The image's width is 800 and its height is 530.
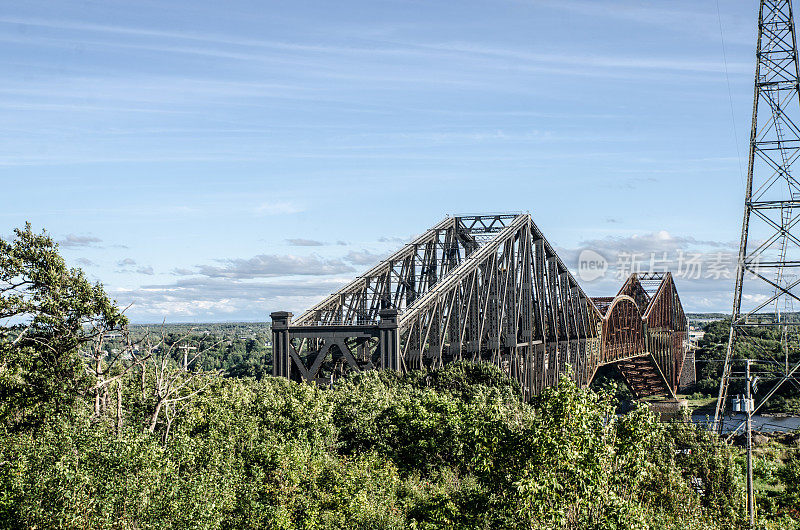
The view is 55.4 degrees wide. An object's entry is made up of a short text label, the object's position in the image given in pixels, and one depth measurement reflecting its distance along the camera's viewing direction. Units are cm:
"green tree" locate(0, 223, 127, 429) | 3438
